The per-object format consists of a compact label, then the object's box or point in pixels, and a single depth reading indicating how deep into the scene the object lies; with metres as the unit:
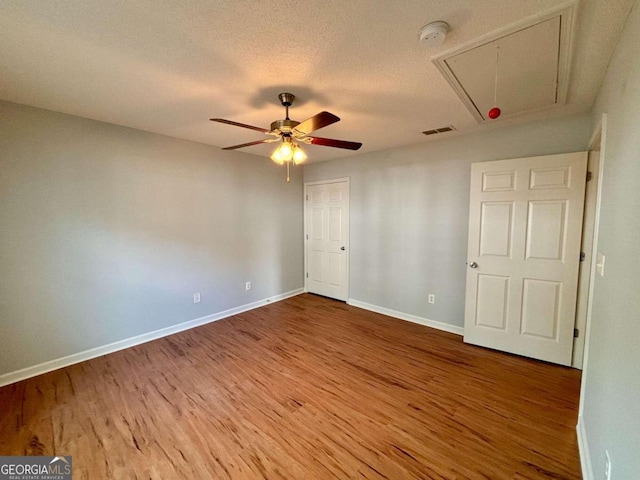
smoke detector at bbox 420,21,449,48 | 1.30
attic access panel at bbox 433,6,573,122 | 1.36
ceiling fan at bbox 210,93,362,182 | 1.87
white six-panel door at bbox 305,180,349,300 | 4.34
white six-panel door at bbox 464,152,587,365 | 2.46
